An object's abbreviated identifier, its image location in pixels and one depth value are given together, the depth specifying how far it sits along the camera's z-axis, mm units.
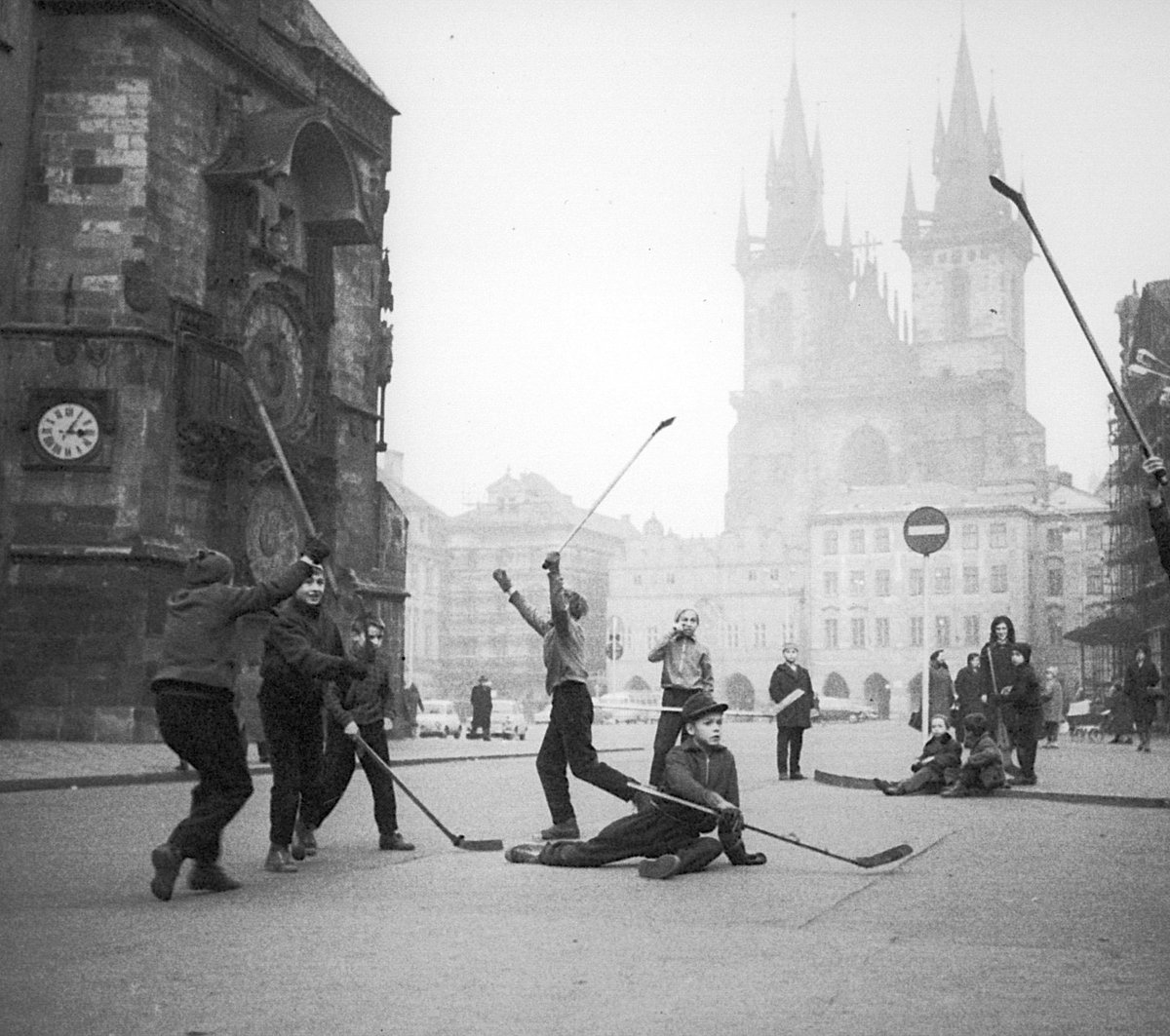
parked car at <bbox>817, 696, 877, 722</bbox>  85250
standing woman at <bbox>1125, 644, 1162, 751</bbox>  26984
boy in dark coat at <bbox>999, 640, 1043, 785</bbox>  17078
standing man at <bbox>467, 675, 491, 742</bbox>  39406
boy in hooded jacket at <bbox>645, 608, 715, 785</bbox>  13539
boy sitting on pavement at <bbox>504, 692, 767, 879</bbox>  9438
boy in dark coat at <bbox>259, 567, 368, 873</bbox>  9461
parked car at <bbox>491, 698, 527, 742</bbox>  43875
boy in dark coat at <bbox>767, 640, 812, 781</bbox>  19594
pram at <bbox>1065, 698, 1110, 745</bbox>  41875
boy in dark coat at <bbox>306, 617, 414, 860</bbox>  10312
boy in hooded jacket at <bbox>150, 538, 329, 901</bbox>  8500
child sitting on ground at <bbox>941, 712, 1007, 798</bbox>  15836
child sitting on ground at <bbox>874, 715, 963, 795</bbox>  16312
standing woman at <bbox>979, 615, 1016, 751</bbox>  17938
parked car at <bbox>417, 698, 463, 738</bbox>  50631
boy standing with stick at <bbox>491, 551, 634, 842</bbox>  10773
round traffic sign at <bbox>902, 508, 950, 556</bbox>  20531
